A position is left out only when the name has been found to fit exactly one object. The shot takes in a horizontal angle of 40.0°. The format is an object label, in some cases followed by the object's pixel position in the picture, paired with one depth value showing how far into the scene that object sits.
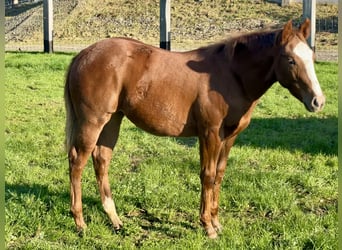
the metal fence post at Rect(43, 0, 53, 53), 13.11
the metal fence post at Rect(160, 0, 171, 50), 11.91
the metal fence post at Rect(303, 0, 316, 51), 11.12
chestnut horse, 3.76
